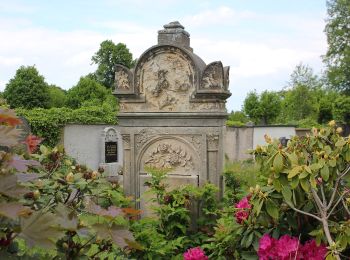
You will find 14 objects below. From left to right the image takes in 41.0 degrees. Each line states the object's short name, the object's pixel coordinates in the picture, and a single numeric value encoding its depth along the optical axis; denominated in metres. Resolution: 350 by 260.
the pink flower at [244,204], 3.83
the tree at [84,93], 28.70
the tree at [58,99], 30.37
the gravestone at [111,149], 15.60
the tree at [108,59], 40.62
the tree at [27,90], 21.69
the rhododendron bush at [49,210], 1.28
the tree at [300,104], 31.63
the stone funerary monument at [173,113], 5.80
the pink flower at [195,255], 3.68
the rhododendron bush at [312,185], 3.27
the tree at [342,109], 26.33
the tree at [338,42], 35.19
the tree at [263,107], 26.27
